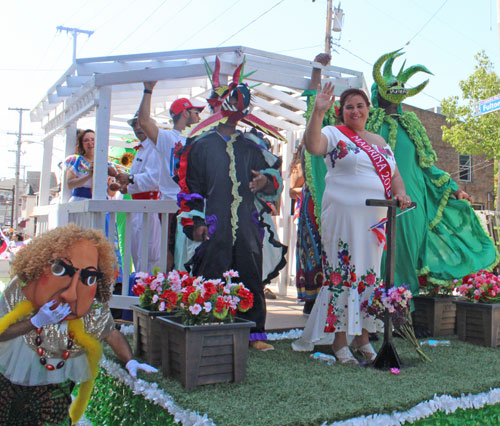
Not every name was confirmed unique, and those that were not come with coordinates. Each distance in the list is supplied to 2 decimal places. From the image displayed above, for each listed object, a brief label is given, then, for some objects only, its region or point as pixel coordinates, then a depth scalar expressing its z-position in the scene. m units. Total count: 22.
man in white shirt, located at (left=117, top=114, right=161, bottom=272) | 4.67
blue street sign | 8.36
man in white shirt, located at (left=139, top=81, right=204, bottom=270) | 4.32
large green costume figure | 4.11
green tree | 16.88
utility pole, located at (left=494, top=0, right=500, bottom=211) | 8.74
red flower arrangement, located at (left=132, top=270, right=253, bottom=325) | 2.66
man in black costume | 3.39
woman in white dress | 3.25
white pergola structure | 4.08
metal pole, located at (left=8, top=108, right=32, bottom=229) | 36.06
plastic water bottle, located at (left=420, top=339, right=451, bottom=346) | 3.86
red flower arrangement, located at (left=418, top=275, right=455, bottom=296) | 4.29
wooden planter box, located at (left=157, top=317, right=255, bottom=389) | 2.53
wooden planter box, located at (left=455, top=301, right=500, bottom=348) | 3.82
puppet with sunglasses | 2.16
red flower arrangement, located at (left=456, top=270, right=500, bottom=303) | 3.89
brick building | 25.48
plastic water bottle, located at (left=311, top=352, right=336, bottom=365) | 3.21
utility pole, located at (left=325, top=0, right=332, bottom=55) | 17.16
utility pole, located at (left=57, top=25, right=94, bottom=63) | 27.19
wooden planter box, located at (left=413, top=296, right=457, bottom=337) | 4.24
